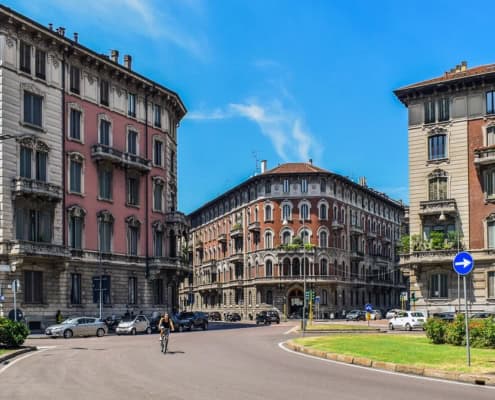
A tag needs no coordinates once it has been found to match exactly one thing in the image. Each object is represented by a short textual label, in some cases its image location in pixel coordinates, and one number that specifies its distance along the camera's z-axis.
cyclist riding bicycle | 27.85
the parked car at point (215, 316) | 95.81
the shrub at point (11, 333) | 29.23
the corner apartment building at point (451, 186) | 55.12
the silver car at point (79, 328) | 43.97
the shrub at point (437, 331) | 29.09
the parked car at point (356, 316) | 84.69
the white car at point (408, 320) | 53.88
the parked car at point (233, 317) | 93.19
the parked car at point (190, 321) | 55.25
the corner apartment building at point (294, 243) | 97.12
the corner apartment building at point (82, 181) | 49.91
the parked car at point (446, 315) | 48.58
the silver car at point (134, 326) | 48.69
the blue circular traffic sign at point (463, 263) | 20.38
